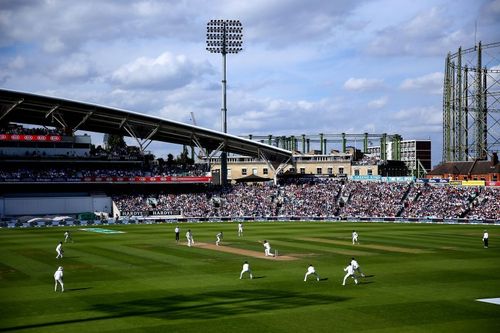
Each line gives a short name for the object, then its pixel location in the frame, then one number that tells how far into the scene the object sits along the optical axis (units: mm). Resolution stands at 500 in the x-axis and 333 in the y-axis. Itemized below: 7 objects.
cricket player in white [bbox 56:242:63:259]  37697
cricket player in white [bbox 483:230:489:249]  44409
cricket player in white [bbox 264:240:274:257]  39259
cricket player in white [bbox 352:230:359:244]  47459
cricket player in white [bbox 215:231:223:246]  46475
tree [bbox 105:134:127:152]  135650
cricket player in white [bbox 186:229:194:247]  46062
